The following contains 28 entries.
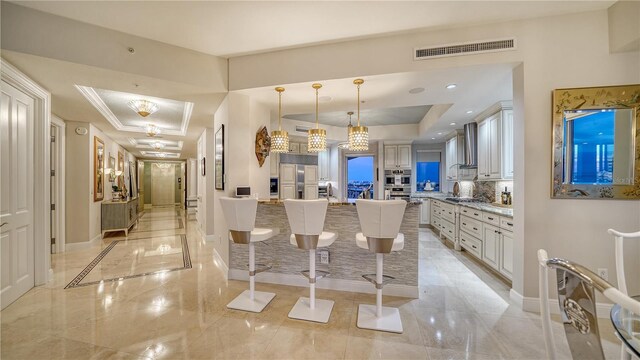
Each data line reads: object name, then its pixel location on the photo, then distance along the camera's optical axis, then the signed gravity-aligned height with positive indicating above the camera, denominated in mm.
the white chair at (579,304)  776 -456
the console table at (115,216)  5492 -843
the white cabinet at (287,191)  5977 -289
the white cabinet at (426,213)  6480 -922
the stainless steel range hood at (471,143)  4637 +708
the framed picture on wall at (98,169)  5012 +250
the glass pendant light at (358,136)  3047 +560
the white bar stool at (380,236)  2119 -517
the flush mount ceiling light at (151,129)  5117 +1098
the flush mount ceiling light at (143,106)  3840 +1240
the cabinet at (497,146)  3697 +548
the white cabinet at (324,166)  6983 +408
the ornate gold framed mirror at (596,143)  2217 +345
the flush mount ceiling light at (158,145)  7414 +1130
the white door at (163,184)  12577 -215
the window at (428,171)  7250 +258
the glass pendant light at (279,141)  3096 +509
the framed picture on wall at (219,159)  3592 +334
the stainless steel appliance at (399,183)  6816 -105
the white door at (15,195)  2490 -163
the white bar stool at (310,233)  2279 -525
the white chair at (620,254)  1491 -494
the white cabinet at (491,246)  3169 -932
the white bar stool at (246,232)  2500 -567
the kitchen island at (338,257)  2793 -988
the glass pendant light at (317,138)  3053 +536
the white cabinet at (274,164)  5789 +389
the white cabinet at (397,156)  6793 +669
